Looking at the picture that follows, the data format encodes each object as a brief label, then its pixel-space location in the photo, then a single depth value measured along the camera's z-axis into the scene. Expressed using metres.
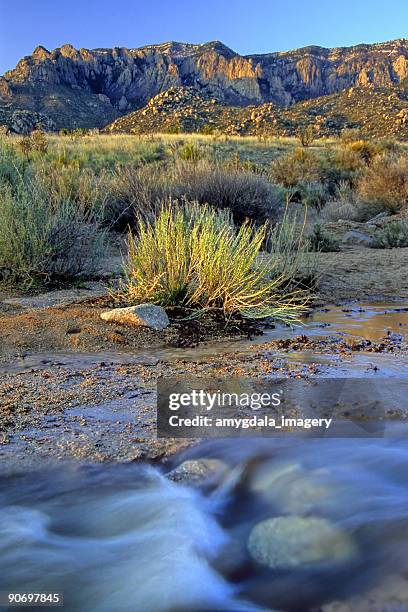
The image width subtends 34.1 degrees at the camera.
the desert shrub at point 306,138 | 32.38
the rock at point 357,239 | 11.89
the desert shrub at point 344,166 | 22.52
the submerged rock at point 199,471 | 3.19
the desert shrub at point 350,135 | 35.68
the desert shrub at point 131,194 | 11.96
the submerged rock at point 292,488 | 2.98
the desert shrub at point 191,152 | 21.84
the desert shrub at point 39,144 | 19.67
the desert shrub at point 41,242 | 7.85
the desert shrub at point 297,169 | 20.92
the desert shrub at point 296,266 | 7.51
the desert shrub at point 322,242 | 10.57
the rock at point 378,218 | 14.30
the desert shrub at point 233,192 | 12.27
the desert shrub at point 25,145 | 18.41
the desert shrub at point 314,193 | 17.75
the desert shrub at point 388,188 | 16.05
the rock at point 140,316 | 5.82
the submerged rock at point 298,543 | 2.54
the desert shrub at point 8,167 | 11.21
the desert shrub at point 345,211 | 15.48
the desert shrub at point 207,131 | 37.25
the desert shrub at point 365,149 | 25.94
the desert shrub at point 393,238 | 11.60
